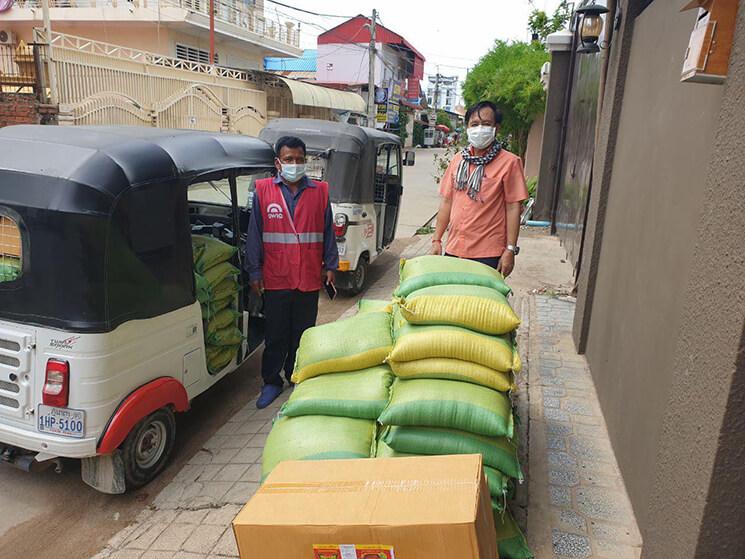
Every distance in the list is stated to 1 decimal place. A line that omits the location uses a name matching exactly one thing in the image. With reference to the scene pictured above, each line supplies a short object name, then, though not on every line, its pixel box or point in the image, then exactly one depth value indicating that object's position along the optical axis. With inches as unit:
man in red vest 159.2
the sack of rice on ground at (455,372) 95.5
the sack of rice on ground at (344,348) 108.2
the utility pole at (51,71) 508.1
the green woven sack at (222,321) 153.9
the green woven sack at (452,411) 89.4
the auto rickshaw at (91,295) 109.5
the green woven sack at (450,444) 90.4
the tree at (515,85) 541.6
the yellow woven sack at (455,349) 96.6
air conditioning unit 1013.2
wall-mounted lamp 247.9
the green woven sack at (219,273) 156.5
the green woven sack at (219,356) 154.8
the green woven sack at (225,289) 157.9
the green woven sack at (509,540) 90.4
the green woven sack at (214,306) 150.6
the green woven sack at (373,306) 129.3
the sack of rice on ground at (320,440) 93.8
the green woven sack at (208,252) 155.6
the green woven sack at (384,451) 93.5
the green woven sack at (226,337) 154.3
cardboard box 63.0
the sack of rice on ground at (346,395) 100.6
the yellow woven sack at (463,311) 101.7
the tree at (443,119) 2586.1
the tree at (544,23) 611.5
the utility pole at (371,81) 1036.5
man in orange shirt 149.8
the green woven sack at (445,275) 115.1
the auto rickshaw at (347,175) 276.7
